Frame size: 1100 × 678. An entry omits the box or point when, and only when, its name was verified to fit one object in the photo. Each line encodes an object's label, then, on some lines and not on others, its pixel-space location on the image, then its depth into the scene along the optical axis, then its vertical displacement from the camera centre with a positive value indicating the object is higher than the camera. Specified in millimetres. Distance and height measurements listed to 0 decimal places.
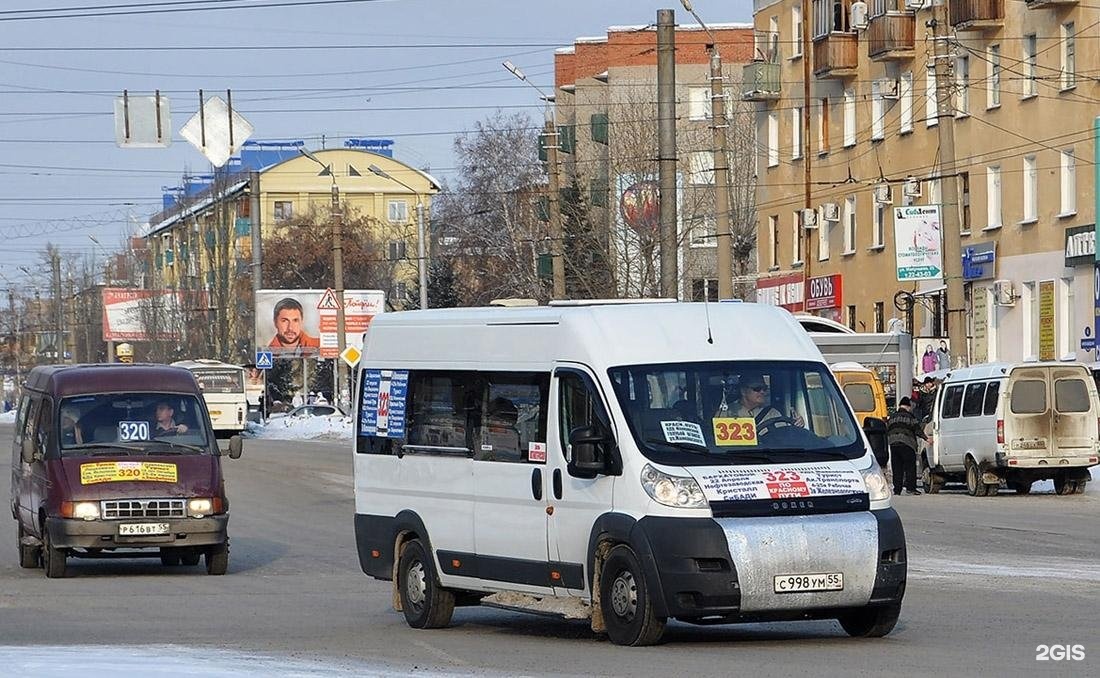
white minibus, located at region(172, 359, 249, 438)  66625 -2567
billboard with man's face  87750 -236
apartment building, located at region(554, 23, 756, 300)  78000 +7289
